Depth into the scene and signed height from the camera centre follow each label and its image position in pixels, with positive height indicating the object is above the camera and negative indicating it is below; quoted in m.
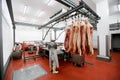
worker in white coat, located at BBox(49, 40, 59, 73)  2.90 -0.63
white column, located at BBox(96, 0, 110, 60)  4.29 +0.66
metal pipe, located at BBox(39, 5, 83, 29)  1.87 +0.80
